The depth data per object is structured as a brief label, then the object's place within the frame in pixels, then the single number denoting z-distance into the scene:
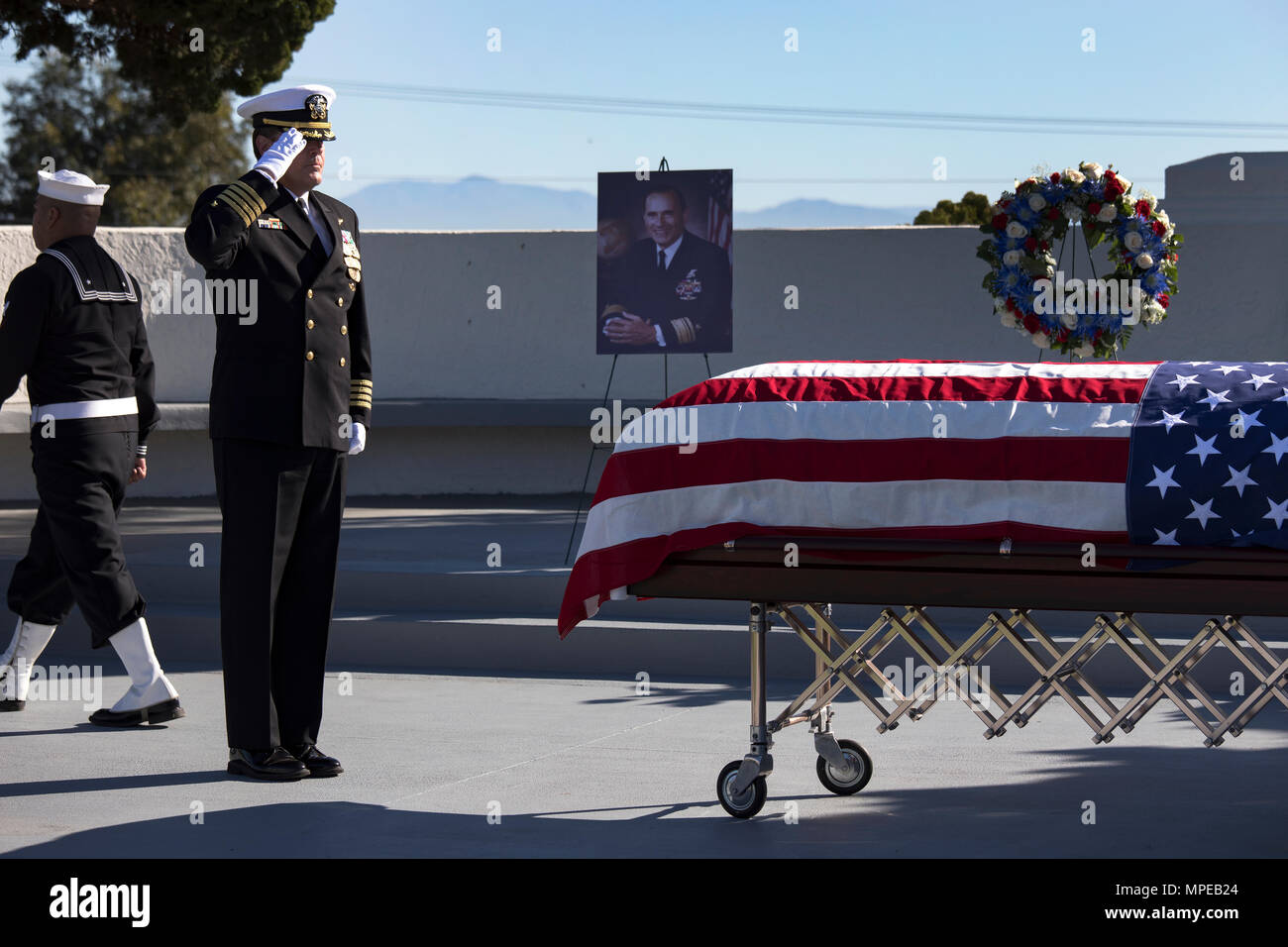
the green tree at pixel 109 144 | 40.12
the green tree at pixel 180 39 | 13.86
